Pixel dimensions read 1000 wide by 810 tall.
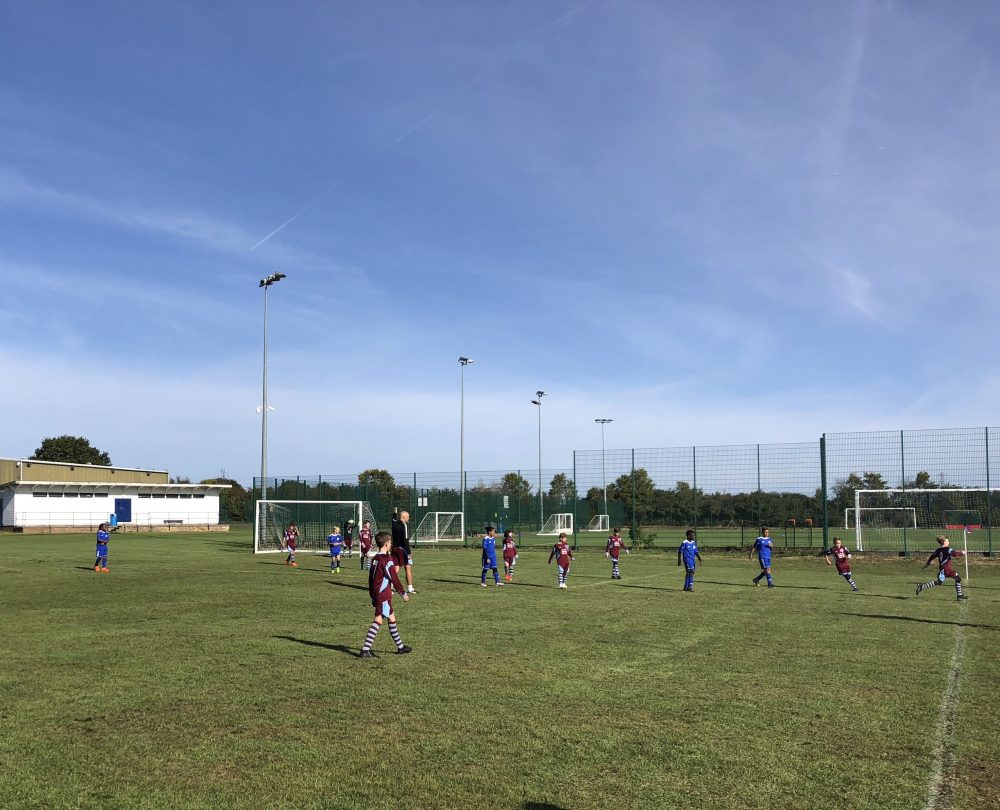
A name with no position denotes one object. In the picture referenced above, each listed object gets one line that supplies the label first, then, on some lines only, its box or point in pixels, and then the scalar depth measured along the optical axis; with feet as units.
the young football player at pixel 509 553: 84.99
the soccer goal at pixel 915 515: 129.18
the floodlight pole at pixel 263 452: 145.92
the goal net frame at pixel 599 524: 213.87
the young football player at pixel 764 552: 80.10
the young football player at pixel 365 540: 97.35
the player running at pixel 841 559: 81.05
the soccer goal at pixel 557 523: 192.75
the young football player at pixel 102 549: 92.63
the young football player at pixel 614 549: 88.28
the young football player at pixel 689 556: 76.13
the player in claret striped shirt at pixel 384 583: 43.27
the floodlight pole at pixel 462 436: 192.65
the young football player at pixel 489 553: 79.10
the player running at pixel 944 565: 72.33
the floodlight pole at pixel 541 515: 188.21
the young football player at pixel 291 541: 108.78
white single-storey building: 222.28
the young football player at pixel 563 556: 77.15
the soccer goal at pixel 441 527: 165.58
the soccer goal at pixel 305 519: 142.20
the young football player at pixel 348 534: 118.43
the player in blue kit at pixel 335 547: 98.12
